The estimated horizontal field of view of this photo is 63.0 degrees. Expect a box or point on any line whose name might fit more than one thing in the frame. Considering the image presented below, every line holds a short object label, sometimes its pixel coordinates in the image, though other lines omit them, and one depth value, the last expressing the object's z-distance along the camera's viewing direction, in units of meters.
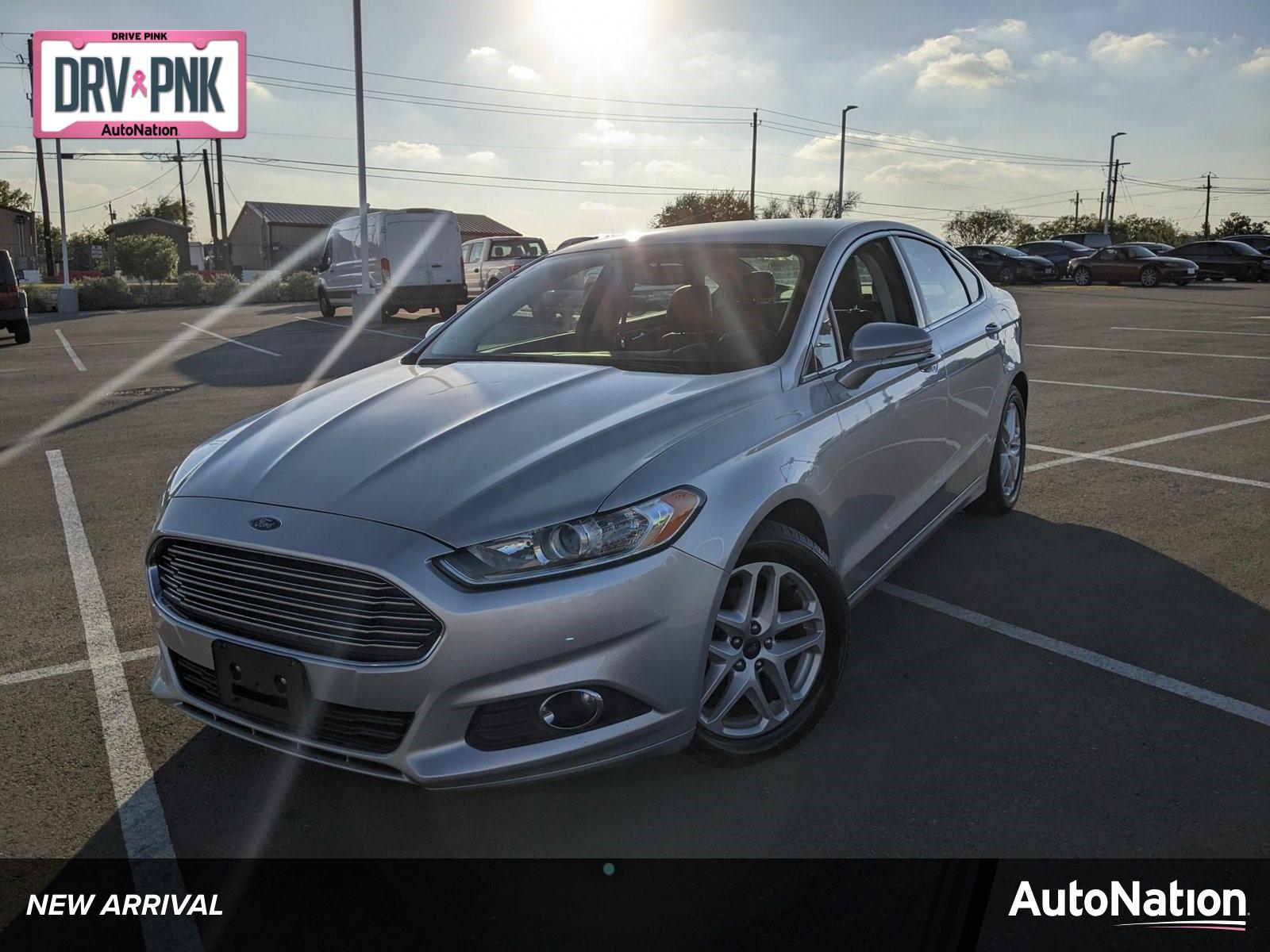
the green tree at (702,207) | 67.38
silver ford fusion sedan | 2.55
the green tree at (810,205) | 72.91
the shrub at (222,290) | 34.69
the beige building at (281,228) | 83.88
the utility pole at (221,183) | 52.53
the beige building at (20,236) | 80.00
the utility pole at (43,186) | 42.97
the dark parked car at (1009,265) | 36.47
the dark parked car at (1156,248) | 34.95
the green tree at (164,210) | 124.80
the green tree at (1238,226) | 80.88
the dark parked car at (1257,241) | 38.03
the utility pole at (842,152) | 53.70
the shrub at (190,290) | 34.00
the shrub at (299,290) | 36.16
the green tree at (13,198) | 104.12
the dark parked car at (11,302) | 18.05
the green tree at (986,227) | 89.00
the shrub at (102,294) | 32.25
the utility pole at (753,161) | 54.12
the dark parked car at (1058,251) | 38.66
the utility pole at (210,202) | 53.16
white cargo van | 21.86
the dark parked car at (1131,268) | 32.72
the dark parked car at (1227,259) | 35.44
